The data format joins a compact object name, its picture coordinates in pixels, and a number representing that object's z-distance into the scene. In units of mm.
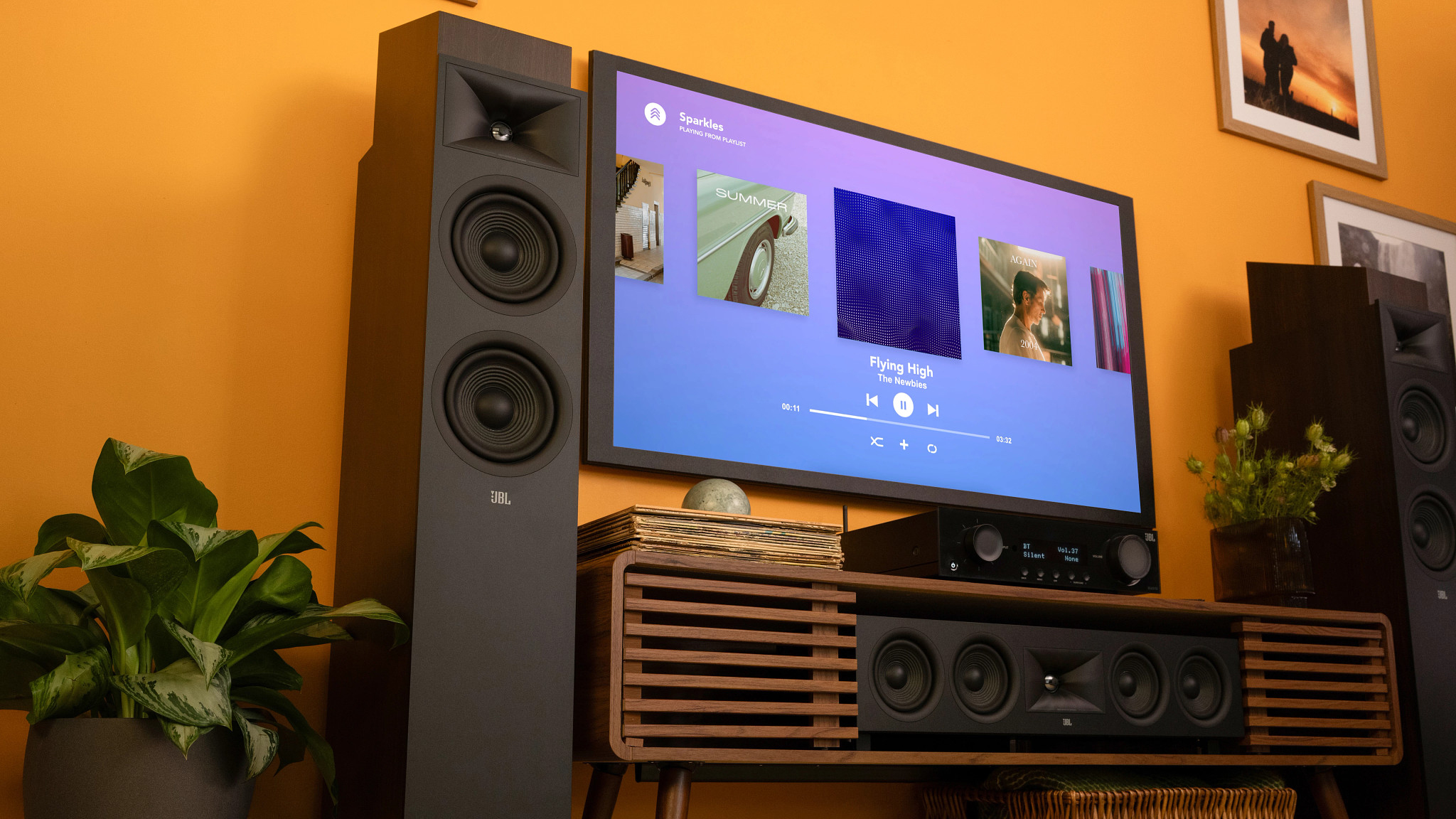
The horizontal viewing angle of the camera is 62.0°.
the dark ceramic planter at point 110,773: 1203
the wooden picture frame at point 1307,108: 2959
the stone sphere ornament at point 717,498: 1685
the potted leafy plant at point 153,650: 1202
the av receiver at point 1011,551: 1712
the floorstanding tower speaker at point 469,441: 1322
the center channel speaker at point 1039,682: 1637
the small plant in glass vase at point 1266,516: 2172
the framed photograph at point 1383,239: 2992
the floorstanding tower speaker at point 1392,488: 2129
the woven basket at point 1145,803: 1756
